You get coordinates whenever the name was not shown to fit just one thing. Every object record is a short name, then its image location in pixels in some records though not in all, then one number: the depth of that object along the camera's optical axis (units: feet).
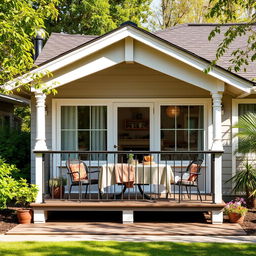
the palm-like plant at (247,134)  28.86
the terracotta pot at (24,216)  26.40
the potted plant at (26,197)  26.10
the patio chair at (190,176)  27.61
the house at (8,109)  47.92
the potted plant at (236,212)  26.45
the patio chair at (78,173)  27.84
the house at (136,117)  32.40
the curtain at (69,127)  32.76
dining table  27.31
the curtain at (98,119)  32.78
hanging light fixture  32.60
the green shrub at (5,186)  24.49
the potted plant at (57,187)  29.14
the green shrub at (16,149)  36.83
